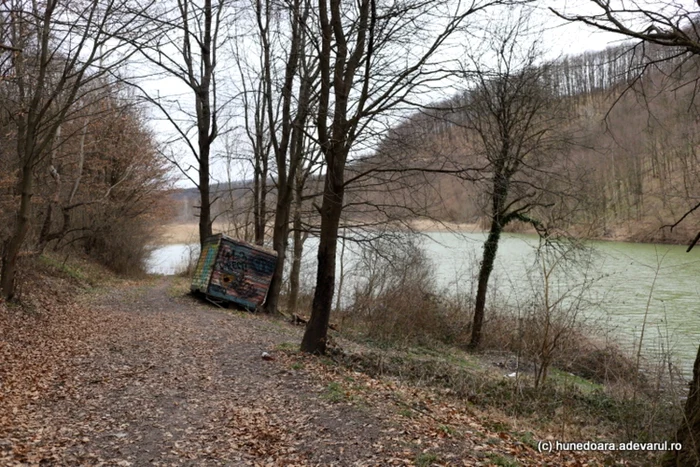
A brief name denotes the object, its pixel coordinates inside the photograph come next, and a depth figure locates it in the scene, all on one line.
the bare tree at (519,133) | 12.91
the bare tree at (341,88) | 8.53
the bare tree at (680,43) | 4.37
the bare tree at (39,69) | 9.92
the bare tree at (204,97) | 17.30
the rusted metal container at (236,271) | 16.78
